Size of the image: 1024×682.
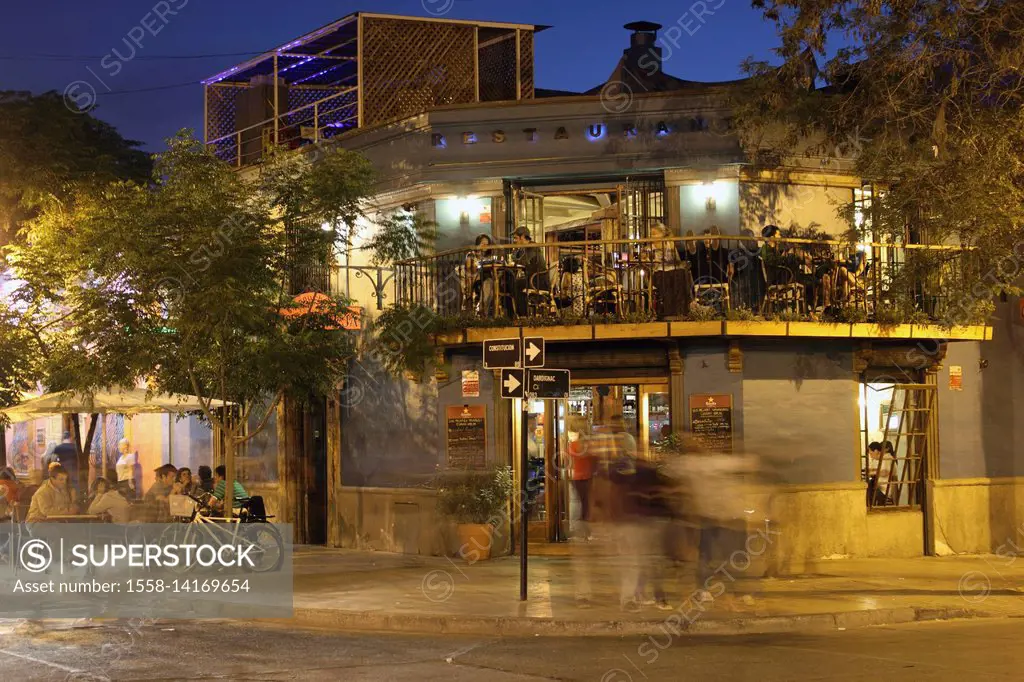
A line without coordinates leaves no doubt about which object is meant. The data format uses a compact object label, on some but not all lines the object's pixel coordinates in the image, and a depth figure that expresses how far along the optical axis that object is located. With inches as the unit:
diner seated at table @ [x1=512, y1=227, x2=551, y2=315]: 690.2
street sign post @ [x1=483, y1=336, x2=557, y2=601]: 531.5
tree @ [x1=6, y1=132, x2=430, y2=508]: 621.3
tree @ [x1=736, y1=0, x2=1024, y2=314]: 550.3
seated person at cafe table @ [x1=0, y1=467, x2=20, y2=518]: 752.3
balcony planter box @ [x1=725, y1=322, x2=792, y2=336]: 647.1
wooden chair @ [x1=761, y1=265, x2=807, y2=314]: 671.1
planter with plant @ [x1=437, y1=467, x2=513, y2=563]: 680.4
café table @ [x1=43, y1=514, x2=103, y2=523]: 655.8
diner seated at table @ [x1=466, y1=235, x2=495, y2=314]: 701.3
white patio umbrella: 682.8
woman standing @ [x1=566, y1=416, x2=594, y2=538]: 723.4
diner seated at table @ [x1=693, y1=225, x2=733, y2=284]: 677.3
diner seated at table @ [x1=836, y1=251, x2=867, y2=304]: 678.5
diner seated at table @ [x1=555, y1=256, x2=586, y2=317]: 690.8
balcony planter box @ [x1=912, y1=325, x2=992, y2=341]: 676.7
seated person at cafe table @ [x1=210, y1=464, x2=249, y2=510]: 676.7
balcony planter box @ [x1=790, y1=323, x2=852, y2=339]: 655.1
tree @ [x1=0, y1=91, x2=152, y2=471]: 802.8
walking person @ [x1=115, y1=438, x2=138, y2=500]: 979.6
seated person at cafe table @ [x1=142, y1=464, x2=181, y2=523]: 726.5
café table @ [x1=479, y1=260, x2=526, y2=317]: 687.1
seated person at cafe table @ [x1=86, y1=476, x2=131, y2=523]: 677.9
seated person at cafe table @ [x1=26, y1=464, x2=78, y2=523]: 666.2
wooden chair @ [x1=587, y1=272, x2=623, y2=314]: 674.2
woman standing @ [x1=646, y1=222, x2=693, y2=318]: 661.3
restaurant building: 674.2
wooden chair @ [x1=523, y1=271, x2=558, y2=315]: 685.9
